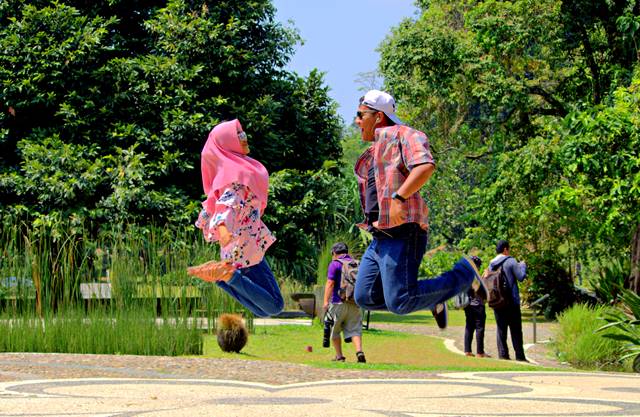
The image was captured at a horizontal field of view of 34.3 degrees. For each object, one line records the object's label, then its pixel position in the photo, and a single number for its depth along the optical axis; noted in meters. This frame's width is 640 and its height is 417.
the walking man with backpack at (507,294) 15.99
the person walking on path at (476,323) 17.09
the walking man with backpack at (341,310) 15.01
